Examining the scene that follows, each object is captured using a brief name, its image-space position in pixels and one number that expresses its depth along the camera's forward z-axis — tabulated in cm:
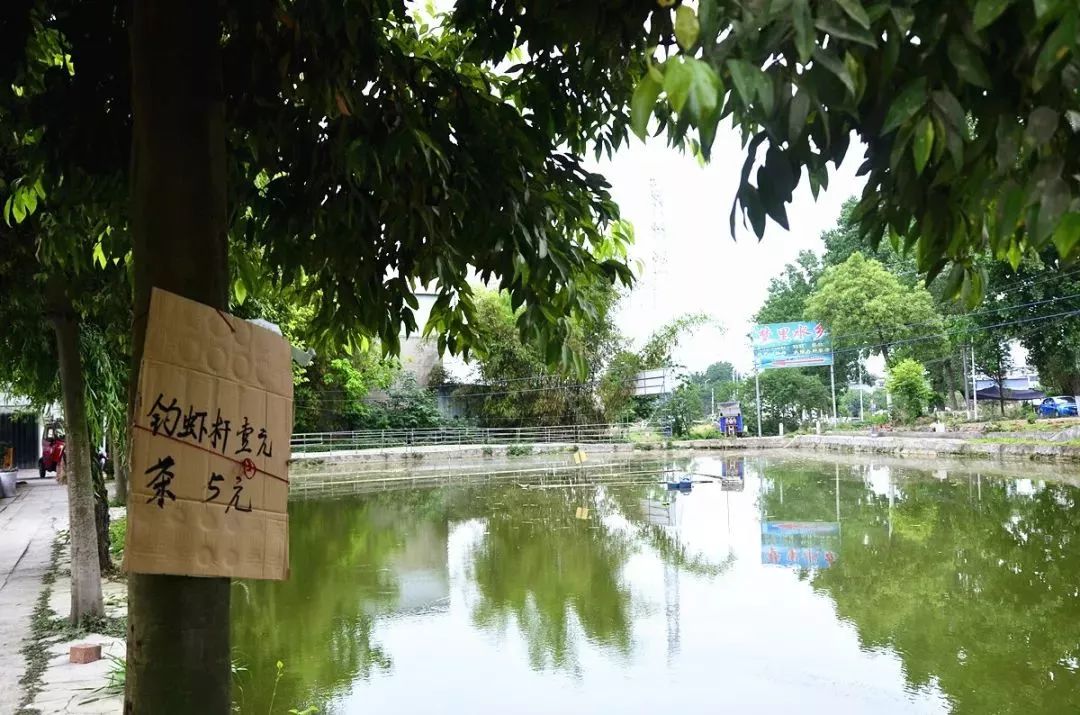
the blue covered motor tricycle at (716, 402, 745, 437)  3311
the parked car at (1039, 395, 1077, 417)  2639
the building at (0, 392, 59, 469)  2128
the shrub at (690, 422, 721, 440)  3173
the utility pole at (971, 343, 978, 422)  2653
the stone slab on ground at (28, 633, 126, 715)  383
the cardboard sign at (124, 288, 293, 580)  172
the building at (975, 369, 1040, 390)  4069
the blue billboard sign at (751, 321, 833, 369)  3092
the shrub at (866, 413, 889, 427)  2994
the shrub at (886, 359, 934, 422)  2709
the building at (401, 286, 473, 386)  2984
